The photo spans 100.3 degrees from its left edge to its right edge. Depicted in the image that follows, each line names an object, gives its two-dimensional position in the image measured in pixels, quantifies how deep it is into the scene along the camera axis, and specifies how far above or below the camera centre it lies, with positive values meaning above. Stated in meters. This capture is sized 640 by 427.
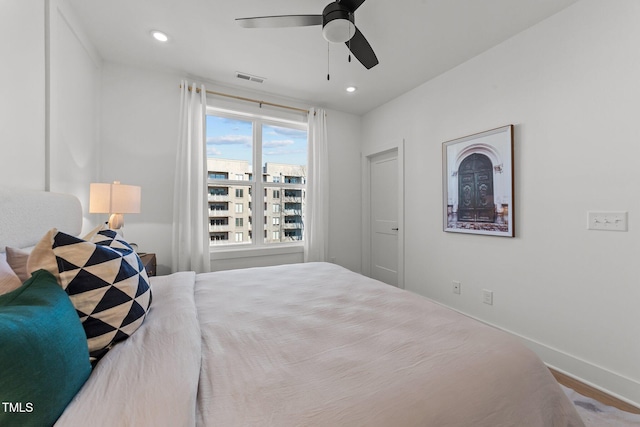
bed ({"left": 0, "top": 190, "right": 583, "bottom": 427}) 0.66 -0.50
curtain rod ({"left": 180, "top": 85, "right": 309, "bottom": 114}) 3.14 +1.42
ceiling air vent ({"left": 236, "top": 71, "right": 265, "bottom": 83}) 2.96 +1.55
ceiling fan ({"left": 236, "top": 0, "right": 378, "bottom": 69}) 1.59 +1.22
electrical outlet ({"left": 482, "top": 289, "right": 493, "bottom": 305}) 2.47 -0.78
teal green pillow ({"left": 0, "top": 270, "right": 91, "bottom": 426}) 0.49 -0.29
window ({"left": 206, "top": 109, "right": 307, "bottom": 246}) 3.32 +0.50
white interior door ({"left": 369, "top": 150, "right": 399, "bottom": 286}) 3.67 -0.02
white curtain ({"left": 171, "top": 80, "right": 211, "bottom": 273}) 2.90 +0.27
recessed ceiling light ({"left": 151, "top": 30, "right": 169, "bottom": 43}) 2.28 +1.55
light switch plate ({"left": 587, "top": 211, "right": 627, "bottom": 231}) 1.71 -0.05
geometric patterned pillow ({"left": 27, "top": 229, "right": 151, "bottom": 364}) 0.82 -0.24
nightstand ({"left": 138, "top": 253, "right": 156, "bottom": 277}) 2.35 -0.44
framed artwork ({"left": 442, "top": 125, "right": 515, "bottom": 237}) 2.32 +0.29
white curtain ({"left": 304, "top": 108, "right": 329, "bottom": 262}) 3.64 +0.30
